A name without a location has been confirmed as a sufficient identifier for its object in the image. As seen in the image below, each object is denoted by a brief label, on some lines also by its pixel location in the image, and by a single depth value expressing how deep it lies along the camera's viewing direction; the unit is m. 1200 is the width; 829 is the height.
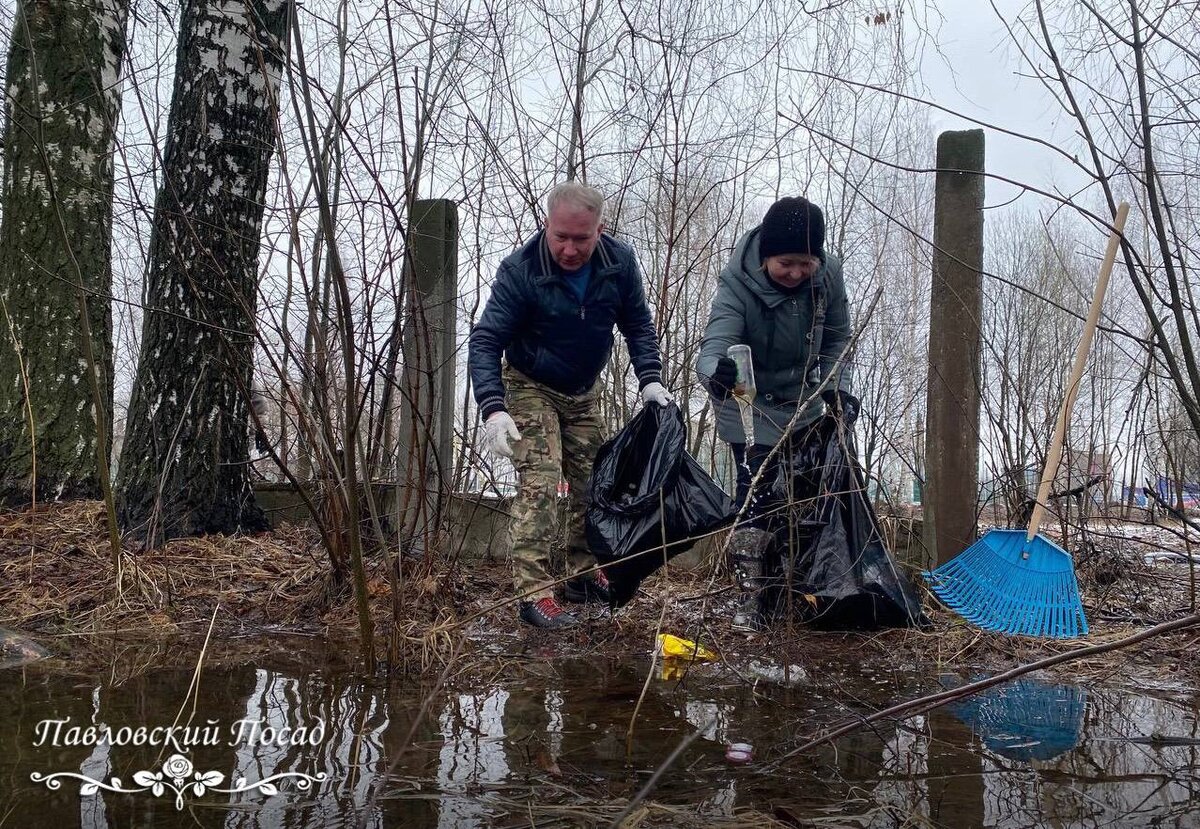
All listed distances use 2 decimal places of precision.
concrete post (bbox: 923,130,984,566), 3.71
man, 3.29
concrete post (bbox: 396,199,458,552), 4.15
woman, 3.32
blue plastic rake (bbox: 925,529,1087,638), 3.05
